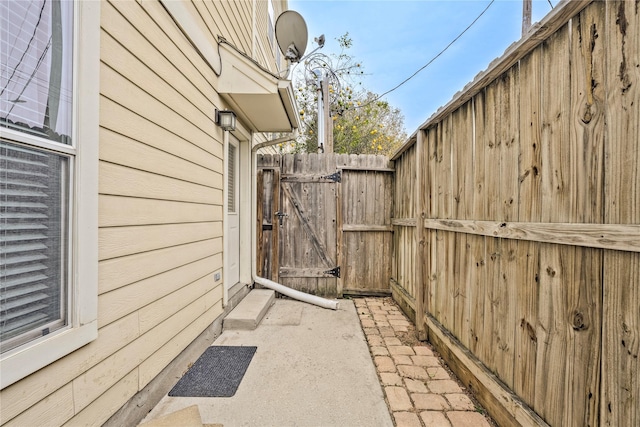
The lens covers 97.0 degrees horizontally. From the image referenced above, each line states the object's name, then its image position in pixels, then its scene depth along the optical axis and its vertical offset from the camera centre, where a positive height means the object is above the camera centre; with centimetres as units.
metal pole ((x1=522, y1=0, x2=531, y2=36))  291 +209
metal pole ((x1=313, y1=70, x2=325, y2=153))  600 +211
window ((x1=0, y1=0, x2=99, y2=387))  97 +12
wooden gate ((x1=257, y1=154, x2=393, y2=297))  413 -10
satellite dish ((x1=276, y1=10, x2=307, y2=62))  350 +225
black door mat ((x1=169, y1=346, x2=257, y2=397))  188 -119
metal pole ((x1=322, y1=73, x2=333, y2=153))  597 +204
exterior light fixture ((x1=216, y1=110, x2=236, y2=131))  272 +91
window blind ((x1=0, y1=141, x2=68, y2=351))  98 -12
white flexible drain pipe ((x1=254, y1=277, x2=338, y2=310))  380 -110
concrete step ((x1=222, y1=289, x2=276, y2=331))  289 -108
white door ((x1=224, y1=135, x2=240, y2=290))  340 -3
